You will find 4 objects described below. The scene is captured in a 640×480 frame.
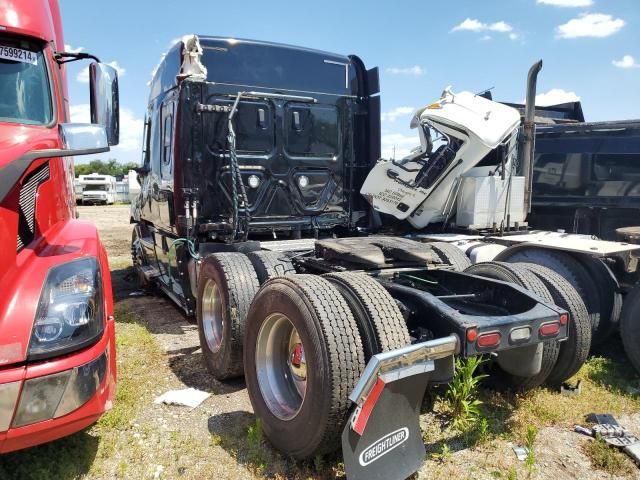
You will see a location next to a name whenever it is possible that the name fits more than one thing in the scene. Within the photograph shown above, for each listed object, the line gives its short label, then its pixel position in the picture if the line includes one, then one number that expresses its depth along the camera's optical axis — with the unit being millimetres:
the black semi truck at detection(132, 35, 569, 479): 2580
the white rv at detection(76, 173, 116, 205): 30125
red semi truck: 2182
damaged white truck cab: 5848
